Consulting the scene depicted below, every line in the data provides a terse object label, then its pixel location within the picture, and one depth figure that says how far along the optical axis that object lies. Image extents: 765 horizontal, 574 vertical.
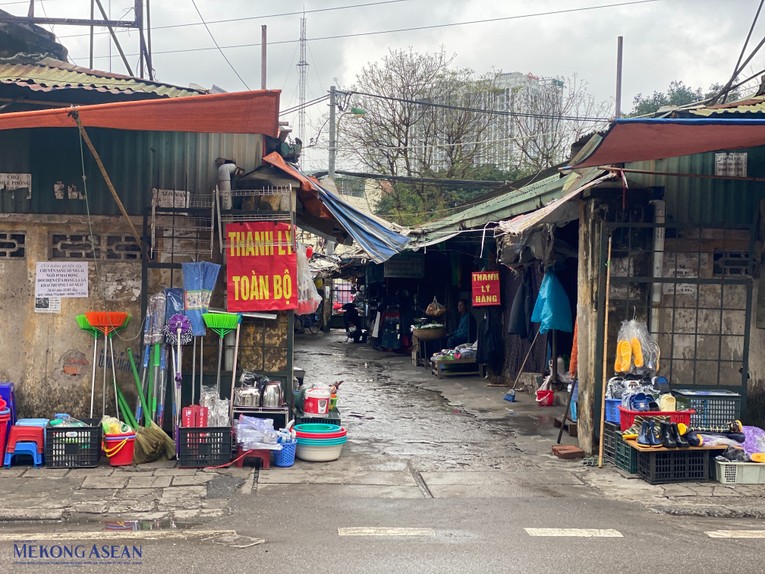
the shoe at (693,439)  7.75
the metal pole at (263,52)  9.19
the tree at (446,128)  28.33
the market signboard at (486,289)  15.40
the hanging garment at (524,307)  13.79
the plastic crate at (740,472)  7.72
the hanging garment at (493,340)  15.98
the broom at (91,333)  8.23
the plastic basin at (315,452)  8.35
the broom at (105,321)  8.22
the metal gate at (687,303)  8.83
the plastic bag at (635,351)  8.53
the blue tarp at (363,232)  9.24
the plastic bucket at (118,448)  7.84
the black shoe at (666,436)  7.64
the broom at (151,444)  7.96
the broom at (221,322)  8.30
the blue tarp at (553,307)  11.73
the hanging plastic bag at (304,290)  9.04
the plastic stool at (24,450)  7.75
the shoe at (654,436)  7.66
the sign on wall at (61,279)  8.44
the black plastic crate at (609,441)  8.38
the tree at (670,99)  26.72
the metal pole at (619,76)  9.26
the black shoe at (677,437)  7.68
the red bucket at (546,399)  12.69
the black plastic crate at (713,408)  8.46
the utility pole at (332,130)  24.03
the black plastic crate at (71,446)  7.71
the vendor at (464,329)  17.86
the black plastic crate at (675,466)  7.67
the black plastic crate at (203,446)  7.83
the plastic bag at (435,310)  18.64
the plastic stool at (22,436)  7.75
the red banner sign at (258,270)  8.52
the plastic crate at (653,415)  8.12
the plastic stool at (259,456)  7.96
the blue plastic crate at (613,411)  8.41
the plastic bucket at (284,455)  8.09
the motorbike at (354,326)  27.12
